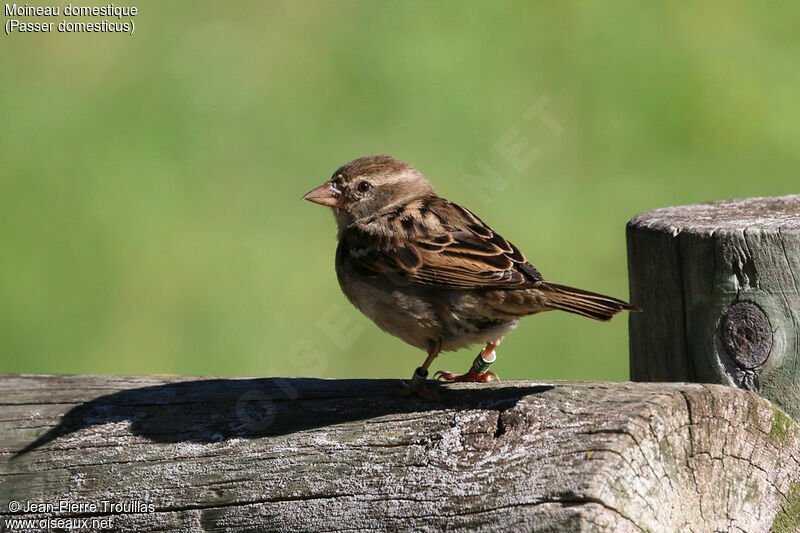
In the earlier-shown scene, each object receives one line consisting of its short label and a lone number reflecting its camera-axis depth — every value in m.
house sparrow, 7.55
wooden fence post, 6.34
